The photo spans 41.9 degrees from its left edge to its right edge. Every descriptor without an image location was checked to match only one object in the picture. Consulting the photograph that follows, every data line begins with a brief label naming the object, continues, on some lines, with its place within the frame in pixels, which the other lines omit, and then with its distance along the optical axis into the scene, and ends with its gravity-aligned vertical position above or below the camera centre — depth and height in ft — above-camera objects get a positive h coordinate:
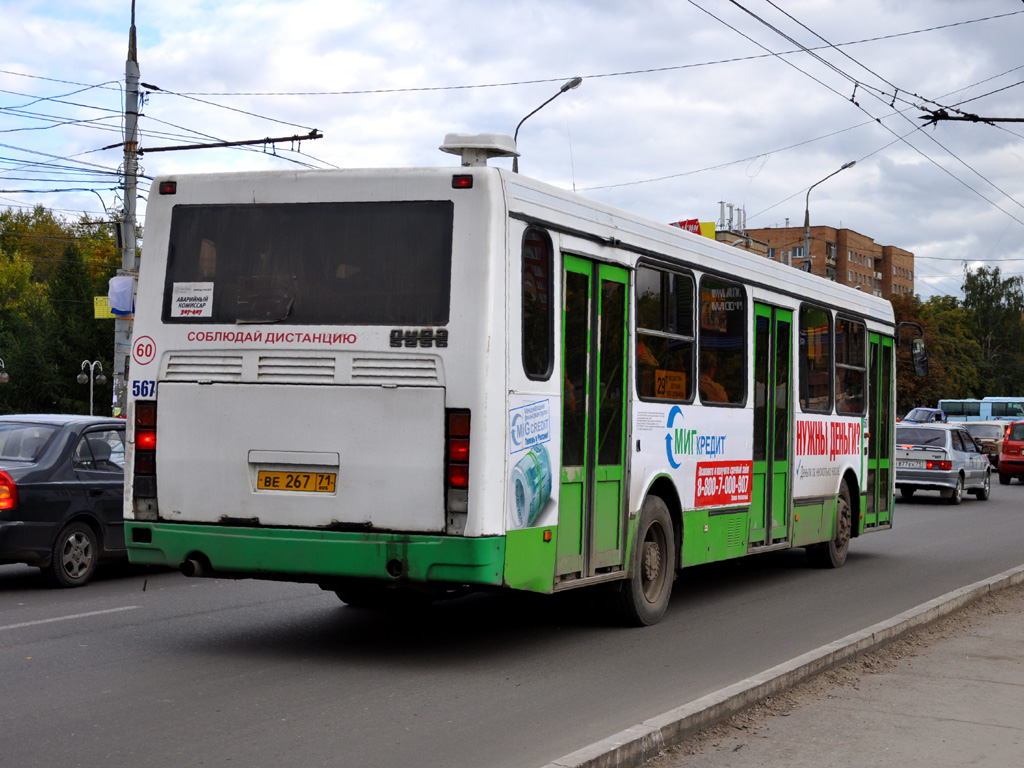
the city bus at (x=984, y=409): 231.71 +6.24
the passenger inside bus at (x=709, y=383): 35.65 +1.56
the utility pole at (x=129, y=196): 72.90 +13.34
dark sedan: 36.86 -1.71
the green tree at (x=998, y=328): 377.71 +33.02
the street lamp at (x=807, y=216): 130.25 +24.68
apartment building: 412.77 +61.46
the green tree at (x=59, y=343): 250.57 +17.22
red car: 128.67 -0.80
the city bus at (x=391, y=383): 25.73 +1.11
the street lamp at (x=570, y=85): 97.86 +26.19
